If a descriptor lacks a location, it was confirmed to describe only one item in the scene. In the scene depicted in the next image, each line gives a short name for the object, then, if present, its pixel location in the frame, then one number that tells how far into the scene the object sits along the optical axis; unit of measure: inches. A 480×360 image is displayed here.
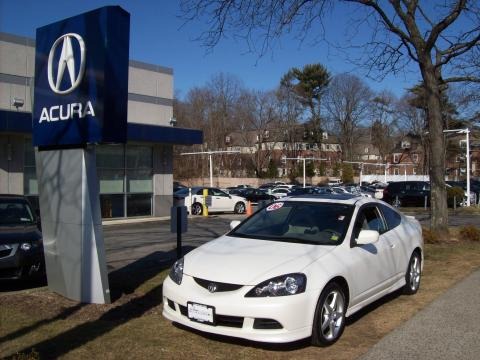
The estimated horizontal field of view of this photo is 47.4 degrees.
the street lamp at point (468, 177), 1330.0
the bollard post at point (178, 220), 356.8
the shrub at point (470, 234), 559.2
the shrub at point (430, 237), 534.8
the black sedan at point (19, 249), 307.4
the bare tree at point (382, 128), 3440.0
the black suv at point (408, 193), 1337.4
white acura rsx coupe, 197.8
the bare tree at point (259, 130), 3159.5
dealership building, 766.5
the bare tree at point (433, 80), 564.7
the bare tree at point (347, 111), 3398.1
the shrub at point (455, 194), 1298.0
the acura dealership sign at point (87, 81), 261.9
